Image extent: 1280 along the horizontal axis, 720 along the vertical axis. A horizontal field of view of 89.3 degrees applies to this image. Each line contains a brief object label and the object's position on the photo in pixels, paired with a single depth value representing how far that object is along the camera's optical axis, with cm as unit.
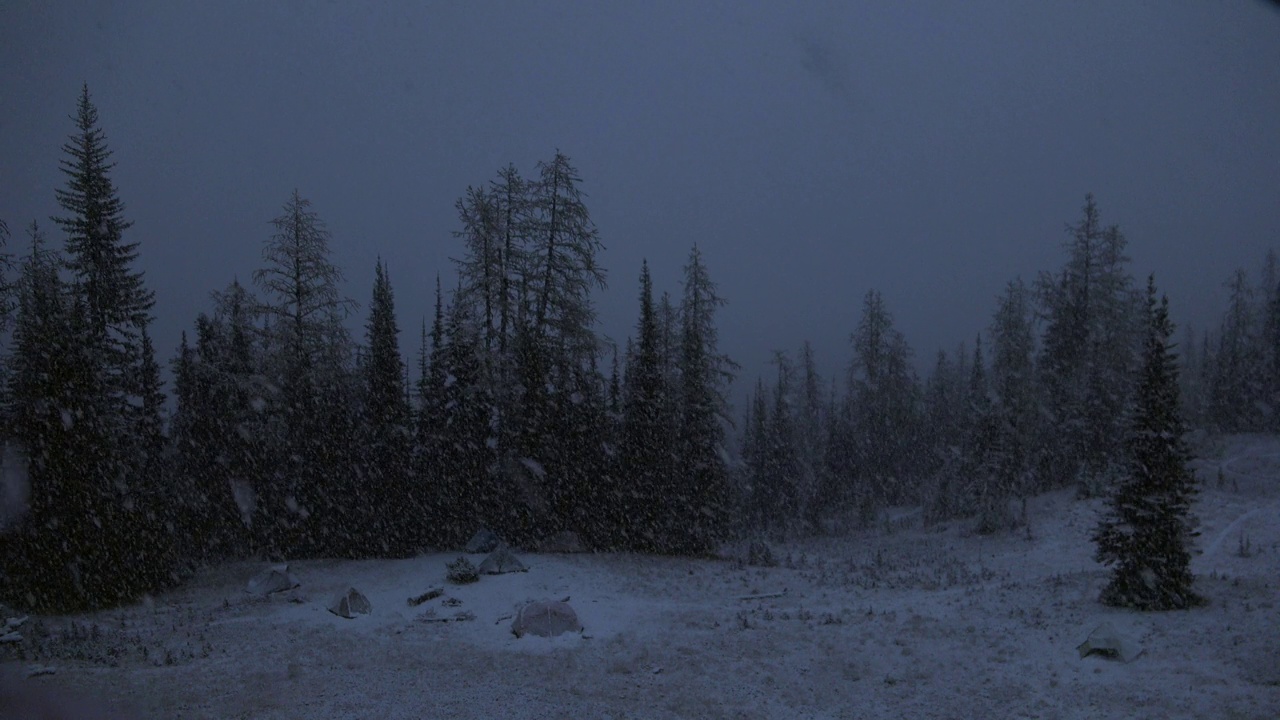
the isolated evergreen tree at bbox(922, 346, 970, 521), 3709
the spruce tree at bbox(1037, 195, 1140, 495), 3612
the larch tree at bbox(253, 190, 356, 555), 2381
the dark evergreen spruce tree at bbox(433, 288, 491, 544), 2484
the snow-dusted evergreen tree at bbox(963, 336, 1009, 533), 3058
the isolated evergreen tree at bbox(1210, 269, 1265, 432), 4694
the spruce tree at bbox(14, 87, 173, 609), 1709
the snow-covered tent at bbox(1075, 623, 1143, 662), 1266
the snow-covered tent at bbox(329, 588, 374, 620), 1661
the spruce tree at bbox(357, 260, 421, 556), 2420
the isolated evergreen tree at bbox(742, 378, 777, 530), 4178
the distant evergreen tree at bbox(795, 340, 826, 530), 4231
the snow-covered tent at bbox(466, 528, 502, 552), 2361
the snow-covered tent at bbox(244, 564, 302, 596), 1872
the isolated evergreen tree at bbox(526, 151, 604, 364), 2680
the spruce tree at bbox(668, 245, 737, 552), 2594
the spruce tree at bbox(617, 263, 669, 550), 2547
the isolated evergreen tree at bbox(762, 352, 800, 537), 4162
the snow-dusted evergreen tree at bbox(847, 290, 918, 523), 4512
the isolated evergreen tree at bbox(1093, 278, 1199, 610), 1527
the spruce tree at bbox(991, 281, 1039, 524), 3194
